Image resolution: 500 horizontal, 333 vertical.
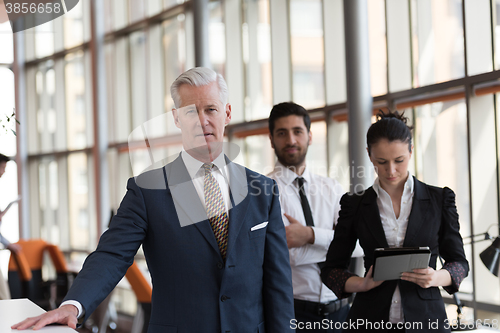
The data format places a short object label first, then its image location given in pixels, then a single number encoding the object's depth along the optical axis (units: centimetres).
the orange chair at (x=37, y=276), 592
